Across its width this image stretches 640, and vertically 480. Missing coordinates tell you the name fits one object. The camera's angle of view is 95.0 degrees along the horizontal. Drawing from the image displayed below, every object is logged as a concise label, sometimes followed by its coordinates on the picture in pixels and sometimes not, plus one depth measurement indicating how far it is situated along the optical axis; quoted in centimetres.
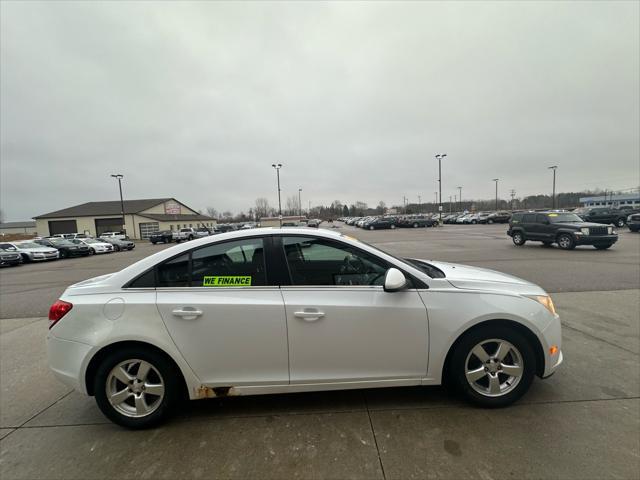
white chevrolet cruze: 245
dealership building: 5612
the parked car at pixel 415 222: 4628
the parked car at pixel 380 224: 4534
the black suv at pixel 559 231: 1272
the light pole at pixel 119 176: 4434
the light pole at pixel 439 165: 4380
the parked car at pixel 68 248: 2212
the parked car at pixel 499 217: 4681
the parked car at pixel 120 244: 2808
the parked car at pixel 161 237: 3559
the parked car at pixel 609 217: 2702
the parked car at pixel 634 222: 2065
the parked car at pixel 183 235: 3619
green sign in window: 255
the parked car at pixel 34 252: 1967
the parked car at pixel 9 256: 1773
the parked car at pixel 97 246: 2424
